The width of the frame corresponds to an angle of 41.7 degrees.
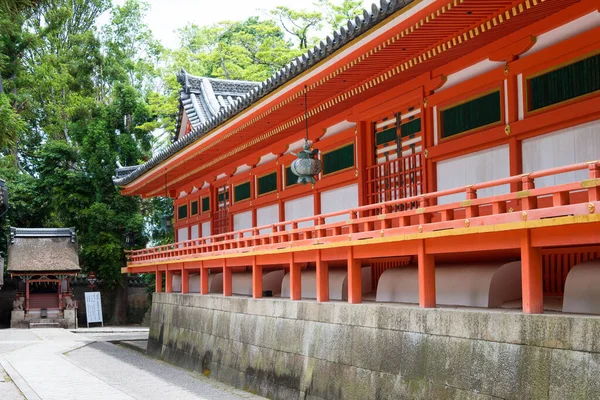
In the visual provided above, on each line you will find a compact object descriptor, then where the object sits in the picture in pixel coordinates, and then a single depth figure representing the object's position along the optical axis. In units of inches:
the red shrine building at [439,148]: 379.6
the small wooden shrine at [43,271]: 1584.6
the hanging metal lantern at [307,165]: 619.2
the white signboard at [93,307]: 1608.0
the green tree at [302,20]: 1694.8
